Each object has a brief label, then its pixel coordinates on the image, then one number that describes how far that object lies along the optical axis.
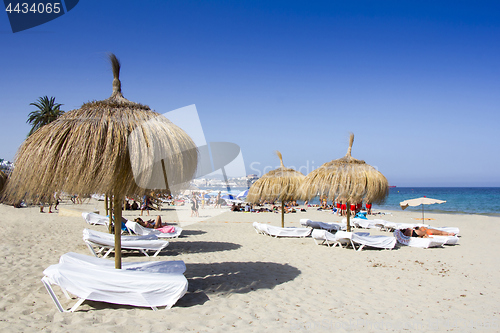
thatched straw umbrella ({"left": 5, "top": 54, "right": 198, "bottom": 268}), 3.62
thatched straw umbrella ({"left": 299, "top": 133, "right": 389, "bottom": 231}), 8.96
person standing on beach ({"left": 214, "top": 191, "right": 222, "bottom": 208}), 28.11
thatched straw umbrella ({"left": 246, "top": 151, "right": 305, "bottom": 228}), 11.12
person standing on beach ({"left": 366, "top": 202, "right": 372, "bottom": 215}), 23.92
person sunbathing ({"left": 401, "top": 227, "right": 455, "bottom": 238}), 10.63
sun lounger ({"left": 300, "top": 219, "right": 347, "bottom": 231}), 12.58
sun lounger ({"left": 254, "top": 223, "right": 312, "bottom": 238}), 10.96
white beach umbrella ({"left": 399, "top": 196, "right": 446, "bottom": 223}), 13.96
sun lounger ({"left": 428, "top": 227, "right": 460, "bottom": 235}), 12.10
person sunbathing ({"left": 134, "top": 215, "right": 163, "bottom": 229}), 10.99
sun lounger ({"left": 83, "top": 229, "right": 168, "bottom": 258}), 7.07
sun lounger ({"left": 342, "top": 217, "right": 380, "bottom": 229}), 15.30
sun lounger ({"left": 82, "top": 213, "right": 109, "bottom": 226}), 12.25
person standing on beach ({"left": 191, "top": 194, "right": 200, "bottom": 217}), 19.83
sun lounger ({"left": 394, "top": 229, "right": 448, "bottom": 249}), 9.89
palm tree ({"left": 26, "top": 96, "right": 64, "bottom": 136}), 26.67
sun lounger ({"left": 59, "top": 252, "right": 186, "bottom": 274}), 4.59
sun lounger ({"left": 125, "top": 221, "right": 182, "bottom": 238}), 9.66
